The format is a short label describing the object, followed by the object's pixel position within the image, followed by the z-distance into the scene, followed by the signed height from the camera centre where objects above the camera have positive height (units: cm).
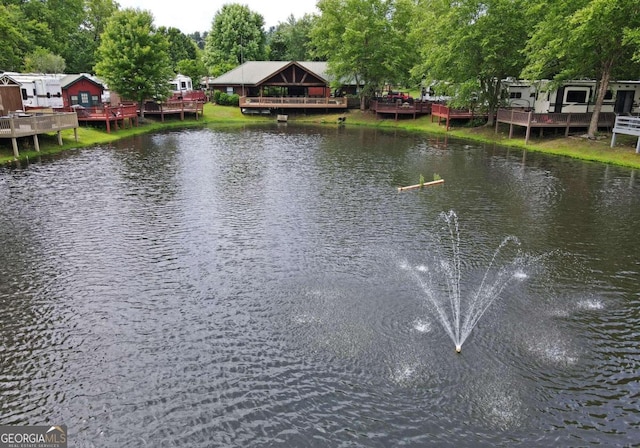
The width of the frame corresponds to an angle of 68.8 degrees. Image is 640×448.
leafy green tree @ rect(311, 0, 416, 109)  5725 +668
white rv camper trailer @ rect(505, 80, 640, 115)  4091 -10
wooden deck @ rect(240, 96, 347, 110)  6391 -99
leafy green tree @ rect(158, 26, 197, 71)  9375 +966
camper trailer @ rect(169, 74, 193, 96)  7144 +147
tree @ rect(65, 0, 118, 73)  7938 +992
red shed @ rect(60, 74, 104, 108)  5078 +33
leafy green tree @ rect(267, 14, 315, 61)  9101 +1008
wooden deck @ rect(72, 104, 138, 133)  4575 -196
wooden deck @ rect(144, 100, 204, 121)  5677 -169
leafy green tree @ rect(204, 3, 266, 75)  8700 +1038
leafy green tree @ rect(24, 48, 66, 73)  5912 +378
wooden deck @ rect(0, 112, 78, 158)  3216 -231
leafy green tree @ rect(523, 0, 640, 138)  3050 +380
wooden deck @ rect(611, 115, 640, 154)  3297 -211
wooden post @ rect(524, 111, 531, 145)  4006 -282
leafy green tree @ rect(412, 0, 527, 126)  4106 +430
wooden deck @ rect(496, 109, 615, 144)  3981 -197
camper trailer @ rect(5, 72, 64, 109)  4875 +31
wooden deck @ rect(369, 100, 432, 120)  5884 -156
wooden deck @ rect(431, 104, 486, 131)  5128 -193
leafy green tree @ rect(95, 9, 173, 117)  4944 +376
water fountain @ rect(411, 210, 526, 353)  1312 -593
